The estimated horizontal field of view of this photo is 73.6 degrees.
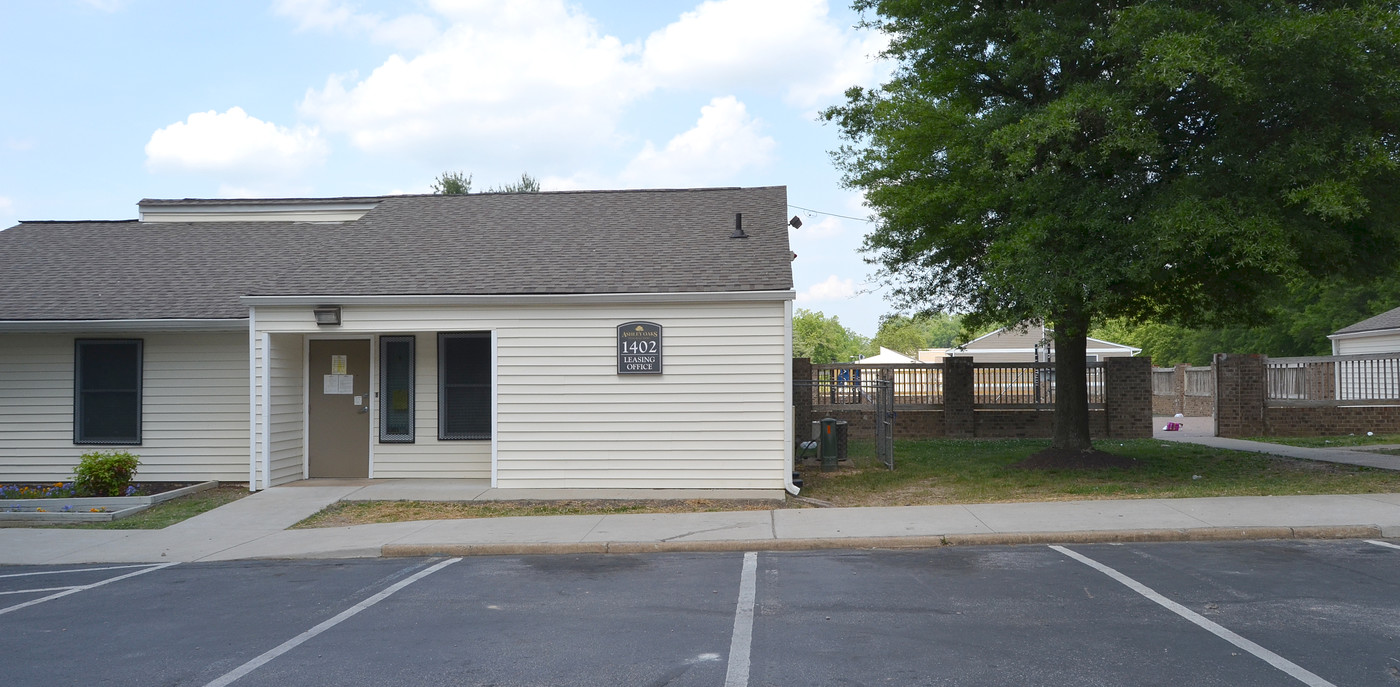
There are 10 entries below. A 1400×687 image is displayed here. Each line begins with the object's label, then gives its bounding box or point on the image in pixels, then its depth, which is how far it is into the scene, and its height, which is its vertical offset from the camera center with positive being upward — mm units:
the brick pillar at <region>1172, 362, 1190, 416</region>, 27625 -347
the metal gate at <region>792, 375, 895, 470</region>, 20000 -320
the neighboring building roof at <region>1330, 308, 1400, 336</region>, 26891 +1512
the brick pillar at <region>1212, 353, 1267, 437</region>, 20031 -476
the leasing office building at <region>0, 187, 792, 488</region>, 12336 +544
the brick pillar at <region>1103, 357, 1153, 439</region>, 19375 -416
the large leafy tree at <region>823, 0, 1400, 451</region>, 10531 +2893
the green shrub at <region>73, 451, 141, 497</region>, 12445 -1162
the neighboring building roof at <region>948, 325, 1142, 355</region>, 47269 +1935
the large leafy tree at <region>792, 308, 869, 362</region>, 80750 +3993
